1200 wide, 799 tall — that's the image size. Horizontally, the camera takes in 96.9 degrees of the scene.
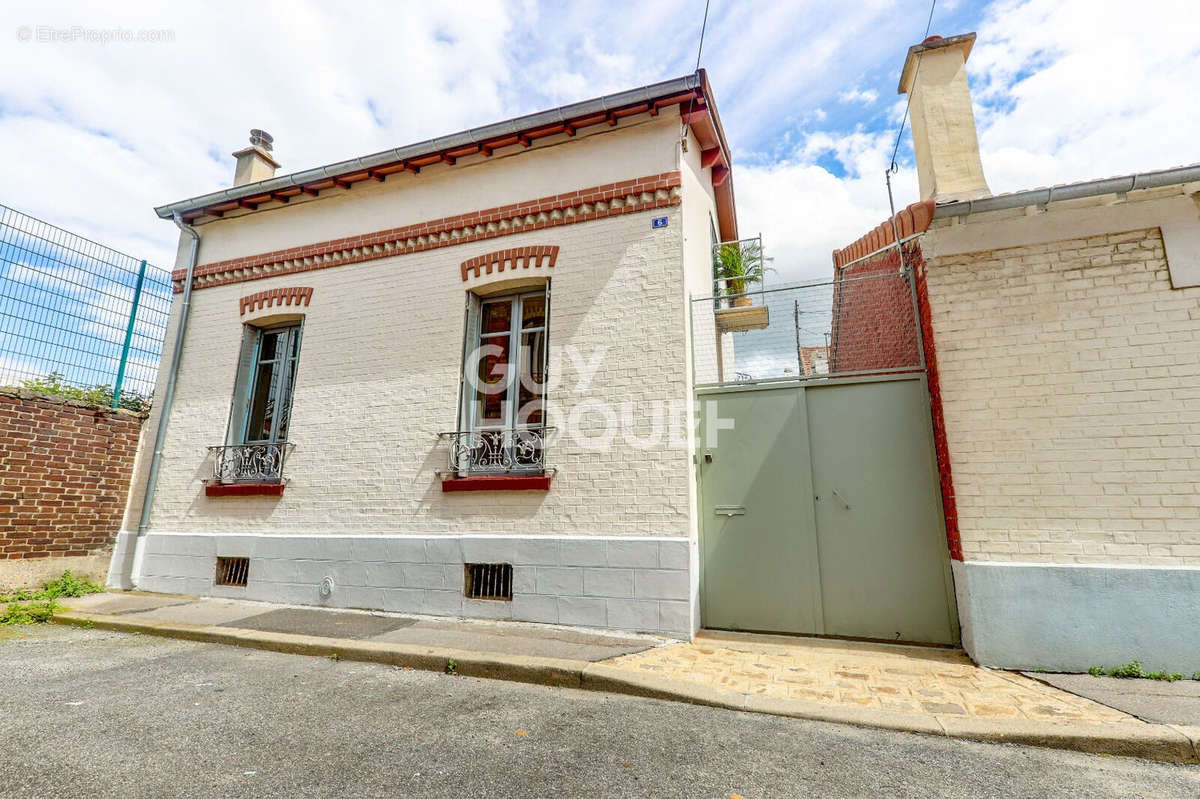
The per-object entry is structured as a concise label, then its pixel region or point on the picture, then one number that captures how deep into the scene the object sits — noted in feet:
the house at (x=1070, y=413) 12.30
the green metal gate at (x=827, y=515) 14.83
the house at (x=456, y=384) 16.11
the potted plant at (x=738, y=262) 23.71
